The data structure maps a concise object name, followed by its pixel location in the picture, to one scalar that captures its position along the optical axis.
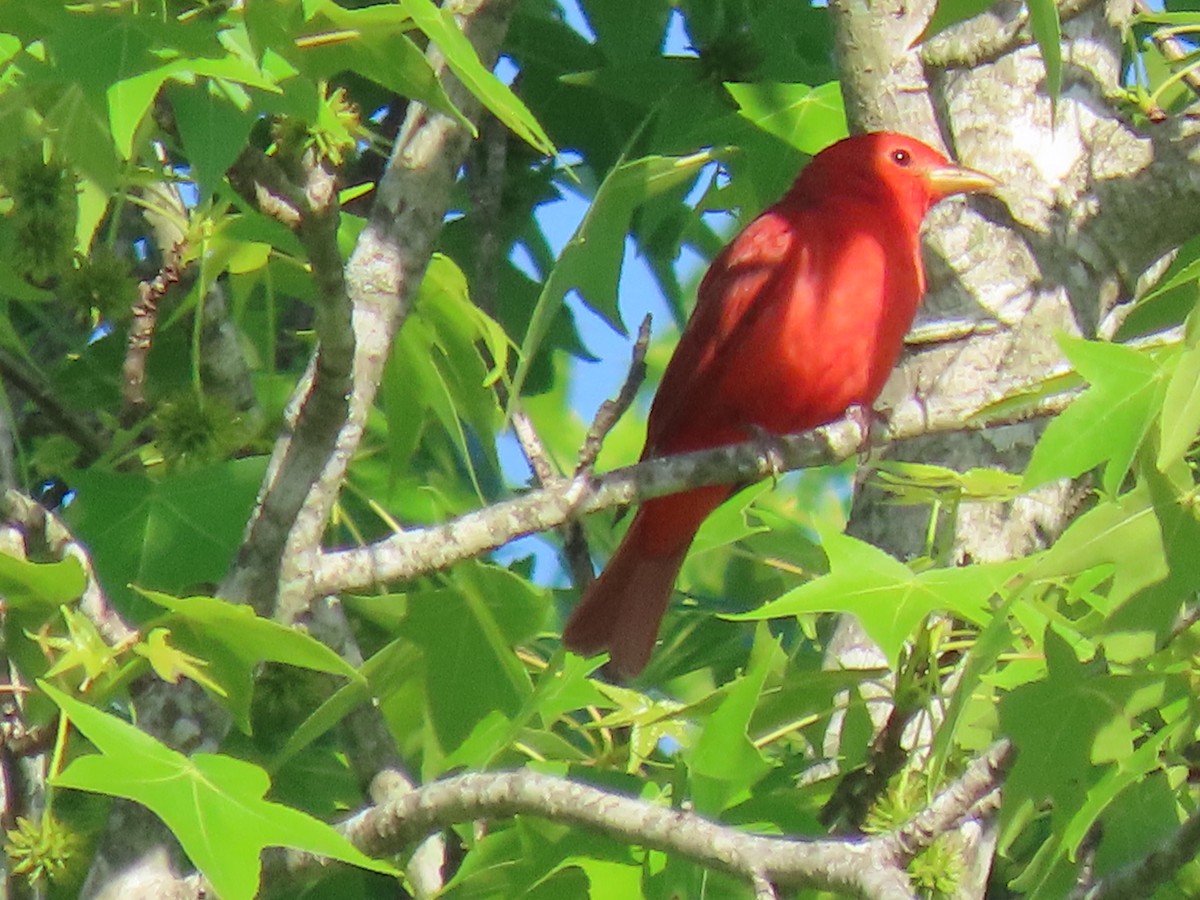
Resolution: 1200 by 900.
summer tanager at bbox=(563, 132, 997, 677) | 8.14
